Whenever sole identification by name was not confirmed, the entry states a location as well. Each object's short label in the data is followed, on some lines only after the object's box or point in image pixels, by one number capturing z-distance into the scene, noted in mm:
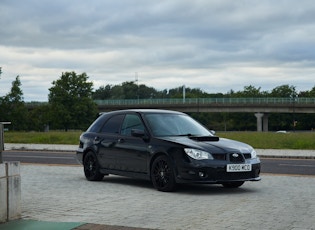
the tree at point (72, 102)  78875
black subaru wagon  9742
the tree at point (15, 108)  73688
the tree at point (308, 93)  128750
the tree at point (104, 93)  162125
